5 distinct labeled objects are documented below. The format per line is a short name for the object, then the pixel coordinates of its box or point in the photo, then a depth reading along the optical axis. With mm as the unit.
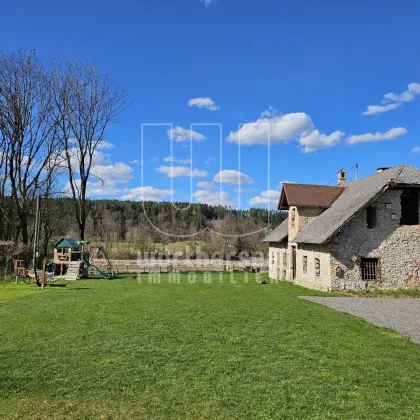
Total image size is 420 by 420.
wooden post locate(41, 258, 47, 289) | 21109
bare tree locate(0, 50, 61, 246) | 30641
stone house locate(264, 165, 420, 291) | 21016
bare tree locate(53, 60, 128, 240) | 32969
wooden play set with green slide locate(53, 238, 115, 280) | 28047
